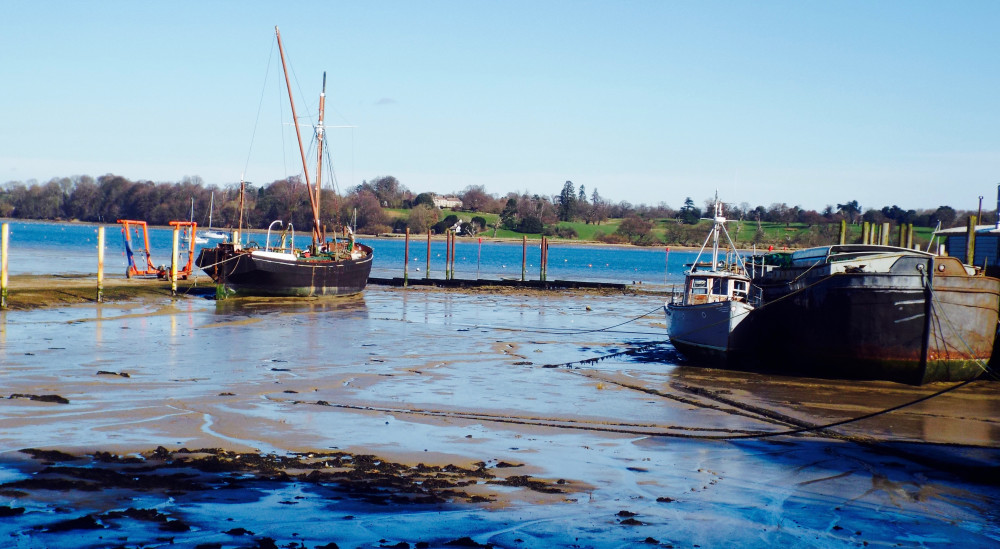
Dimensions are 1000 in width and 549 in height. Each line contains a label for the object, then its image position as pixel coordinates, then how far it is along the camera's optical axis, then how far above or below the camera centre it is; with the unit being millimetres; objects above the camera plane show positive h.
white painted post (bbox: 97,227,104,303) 36000 -2266
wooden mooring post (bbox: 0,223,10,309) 30922 -1745
